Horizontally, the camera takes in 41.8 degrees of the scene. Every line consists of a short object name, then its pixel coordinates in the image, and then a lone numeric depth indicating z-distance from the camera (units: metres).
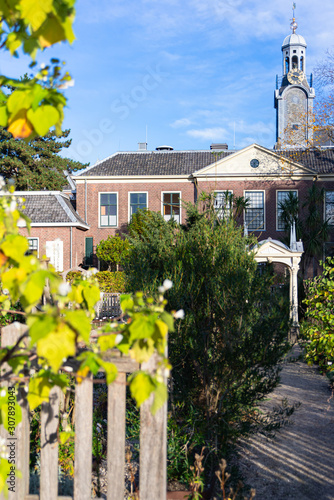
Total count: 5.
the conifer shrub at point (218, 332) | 4.57
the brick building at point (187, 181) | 26.45
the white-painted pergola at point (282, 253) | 16.03
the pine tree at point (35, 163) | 33.56
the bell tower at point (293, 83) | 59.72
